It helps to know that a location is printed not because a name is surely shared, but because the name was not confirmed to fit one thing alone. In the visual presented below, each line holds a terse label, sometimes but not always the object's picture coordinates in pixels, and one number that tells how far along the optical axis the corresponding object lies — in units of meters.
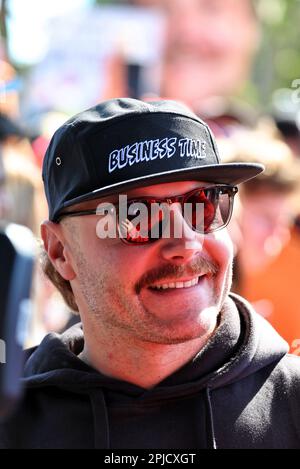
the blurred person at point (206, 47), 12.24
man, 2.37
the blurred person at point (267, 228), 4.11
